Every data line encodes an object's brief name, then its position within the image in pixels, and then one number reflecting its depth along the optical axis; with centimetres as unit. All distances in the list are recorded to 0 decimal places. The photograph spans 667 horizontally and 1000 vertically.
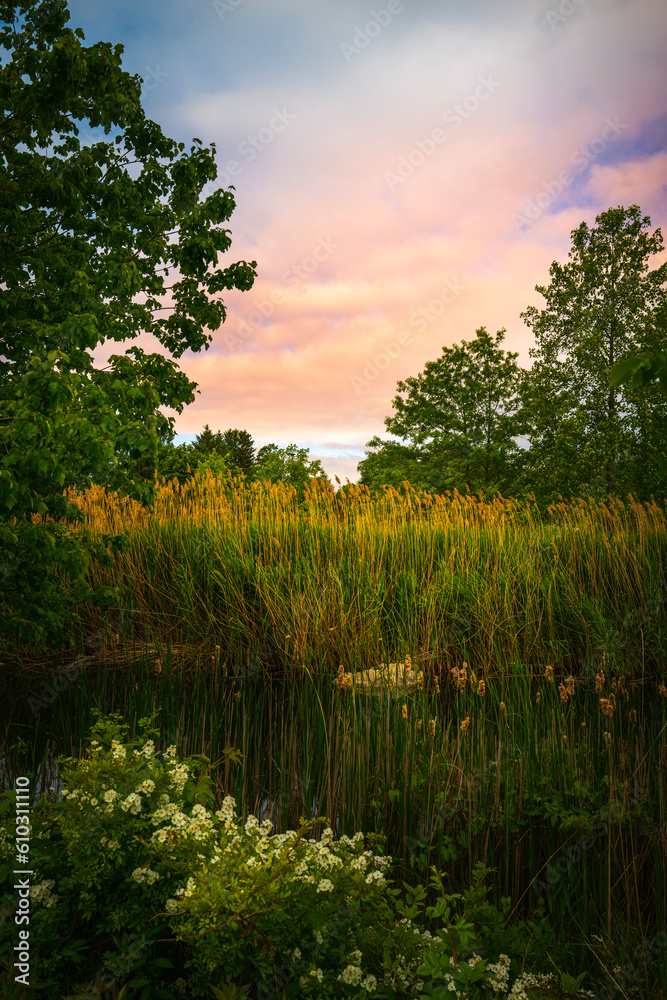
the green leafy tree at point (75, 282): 327
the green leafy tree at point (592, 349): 1478
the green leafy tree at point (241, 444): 5134
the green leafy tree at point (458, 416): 2211
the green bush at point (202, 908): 133
